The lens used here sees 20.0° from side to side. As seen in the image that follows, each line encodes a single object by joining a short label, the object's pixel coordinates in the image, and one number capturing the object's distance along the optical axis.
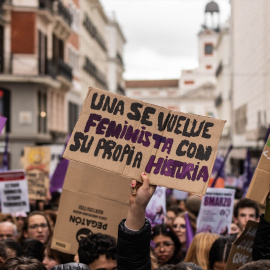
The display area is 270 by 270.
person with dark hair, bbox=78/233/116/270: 4.82
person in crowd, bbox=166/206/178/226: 8.94
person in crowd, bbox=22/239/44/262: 6.01
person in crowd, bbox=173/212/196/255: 7.70
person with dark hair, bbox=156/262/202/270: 3.94
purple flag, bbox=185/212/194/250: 7.30
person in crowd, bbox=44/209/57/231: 8.30
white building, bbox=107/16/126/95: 74.56
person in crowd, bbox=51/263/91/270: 4.17
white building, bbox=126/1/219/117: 111.69
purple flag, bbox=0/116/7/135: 5.57
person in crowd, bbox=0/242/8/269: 4.85
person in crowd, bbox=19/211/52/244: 7.52
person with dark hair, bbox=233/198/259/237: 7.31
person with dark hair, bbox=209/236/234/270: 5.47
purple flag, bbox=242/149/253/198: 12.11
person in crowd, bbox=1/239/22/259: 5.93
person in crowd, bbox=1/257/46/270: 4.29
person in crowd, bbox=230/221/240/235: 7.89
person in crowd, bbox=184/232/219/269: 5.59
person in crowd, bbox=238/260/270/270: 3.00
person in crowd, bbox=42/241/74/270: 6.22
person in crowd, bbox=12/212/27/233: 9.76
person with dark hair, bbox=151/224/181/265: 6.52
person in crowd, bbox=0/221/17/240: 7.39
